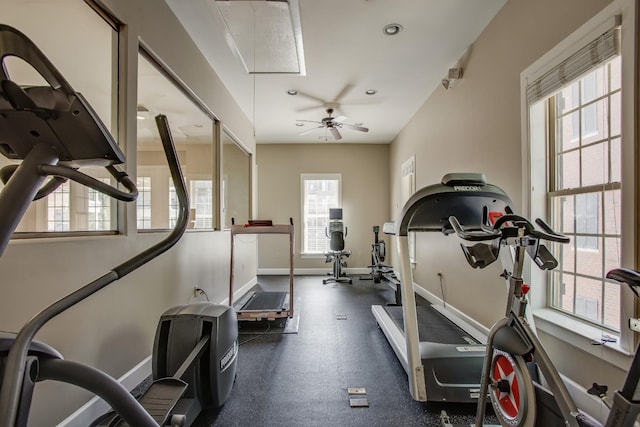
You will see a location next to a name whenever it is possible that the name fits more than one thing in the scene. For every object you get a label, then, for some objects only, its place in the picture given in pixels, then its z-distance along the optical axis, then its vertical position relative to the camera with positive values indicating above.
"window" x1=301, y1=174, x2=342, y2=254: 6.89 +0.23
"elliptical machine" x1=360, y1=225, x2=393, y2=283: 5.62 -0.89
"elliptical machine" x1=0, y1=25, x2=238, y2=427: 0.58 +0.10
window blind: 1.56 +0.92
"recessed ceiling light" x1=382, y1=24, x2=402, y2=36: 2.80 +1.82
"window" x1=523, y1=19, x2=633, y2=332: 1.66 +0.31
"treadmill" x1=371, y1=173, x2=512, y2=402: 1.88 -0.46
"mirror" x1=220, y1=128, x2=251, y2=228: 4.46 +0.60
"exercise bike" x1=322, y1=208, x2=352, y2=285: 5.93 -0.67
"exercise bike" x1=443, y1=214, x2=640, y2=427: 1.21 -0.65
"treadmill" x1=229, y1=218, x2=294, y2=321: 3.21 -1.09
